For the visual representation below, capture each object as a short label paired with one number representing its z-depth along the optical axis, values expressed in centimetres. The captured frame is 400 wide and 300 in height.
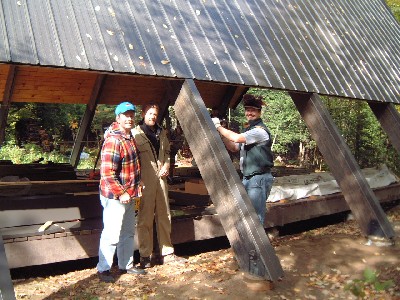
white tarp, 714
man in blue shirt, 484
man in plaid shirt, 436
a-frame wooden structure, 423
